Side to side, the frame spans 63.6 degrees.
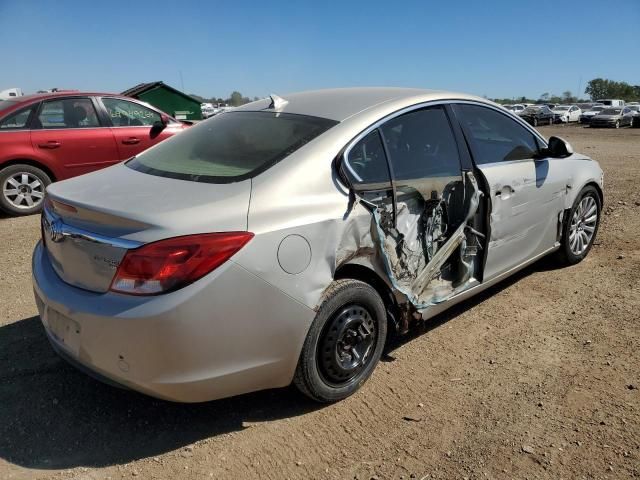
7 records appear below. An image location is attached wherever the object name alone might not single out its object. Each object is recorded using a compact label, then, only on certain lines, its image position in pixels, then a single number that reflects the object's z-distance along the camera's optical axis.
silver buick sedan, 2.22
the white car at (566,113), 40.64
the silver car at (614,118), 34.16
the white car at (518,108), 46.22
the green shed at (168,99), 14.20
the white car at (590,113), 36.88
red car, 6.80
